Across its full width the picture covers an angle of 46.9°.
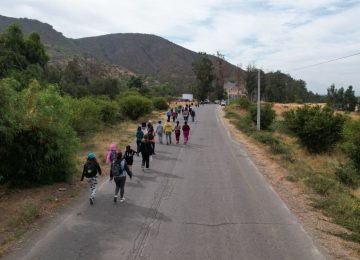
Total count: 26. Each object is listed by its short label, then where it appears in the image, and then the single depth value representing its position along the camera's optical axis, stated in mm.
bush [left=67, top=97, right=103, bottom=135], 26631
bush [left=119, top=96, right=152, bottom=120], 47312
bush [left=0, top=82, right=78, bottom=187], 12242
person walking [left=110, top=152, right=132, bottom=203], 11156
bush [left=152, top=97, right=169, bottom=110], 73312
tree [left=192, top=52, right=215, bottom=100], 121938
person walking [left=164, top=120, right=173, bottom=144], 24344
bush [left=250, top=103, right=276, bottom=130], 43375
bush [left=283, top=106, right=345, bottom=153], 27547
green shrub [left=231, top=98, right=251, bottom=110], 75900
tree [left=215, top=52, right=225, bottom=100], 134250
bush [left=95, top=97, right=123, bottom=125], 38638
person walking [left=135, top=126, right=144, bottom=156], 18953
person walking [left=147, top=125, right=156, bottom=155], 17709
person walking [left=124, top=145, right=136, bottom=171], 13211
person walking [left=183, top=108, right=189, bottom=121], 37131
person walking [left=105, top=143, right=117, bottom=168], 12477
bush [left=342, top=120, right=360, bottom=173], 21141
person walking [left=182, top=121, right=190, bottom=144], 25009
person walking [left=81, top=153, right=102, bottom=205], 11094
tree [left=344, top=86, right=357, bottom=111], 101062
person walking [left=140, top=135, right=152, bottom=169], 15648
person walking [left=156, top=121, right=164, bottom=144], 23906
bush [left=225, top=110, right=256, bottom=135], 35812
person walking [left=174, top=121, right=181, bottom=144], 24753
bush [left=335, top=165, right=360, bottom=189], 17642
